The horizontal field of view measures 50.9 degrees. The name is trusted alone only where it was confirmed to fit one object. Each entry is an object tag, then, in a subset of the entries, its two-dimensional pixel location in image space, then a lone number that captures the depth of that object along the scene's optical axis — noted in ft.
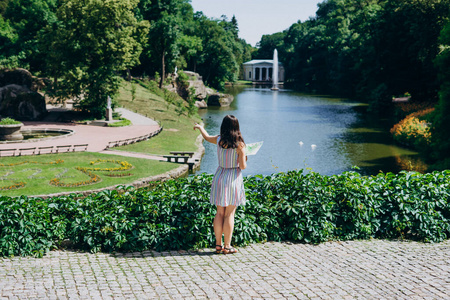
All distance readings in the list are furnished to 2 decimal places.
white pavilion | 459.73
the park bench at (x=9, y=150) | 85.51
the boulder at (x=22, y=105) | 129.70
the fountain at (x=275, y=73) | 357.12
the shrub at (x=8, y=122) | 100.17
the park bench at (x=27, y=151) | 86.37
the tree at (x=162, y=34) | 189.88
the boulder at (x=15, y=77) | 136.98
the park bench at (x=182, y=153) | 94.40
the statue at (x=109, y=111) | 129.80
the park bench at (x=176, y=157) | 89.35
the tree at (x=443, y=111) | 73.31
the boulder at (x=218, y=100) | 224.72
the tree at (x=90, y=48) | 127.65
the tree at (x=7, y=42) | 165.68
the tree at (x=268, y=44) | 517.14
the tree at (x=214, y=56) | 257.96
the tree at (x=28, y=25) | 171.22
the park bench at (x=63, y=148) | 90.48
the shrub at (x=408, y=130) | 116.06
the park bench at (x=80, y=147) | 93.57
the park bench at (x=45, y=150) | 88.71
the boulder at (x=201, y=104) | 212.64
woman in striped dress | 25.59
